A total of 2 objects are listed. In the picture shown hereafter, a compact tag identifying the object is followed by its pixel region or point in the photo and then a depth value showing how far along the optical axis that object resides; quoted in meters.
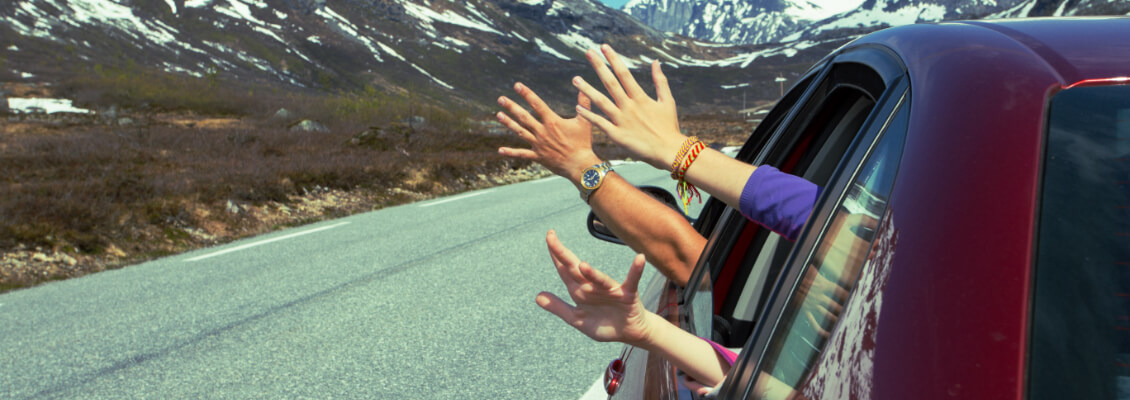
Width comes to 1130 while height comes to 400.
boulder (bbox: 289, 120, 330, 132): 33.50
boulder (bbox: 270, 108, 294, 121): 43.96
